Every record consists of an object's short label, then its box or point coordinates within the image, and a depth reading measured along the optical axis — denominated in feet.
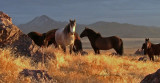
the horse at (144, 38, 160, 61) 62.85
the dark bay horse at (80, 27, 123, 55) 66.18
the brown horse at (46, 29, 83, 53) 63.77
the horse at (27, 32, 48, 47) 62.36
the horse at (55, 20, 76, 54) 47.81
